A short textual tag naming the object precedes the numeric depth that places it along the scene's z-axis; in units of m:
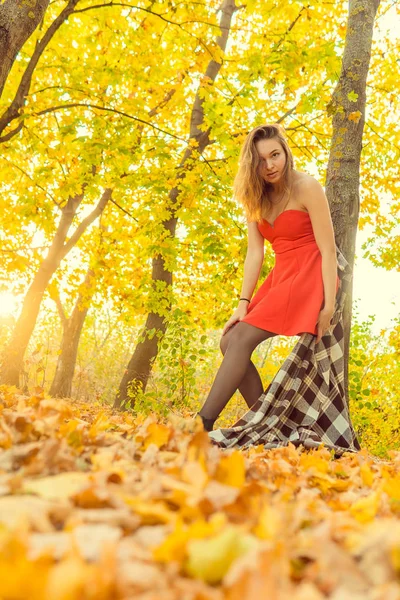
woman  3.26
